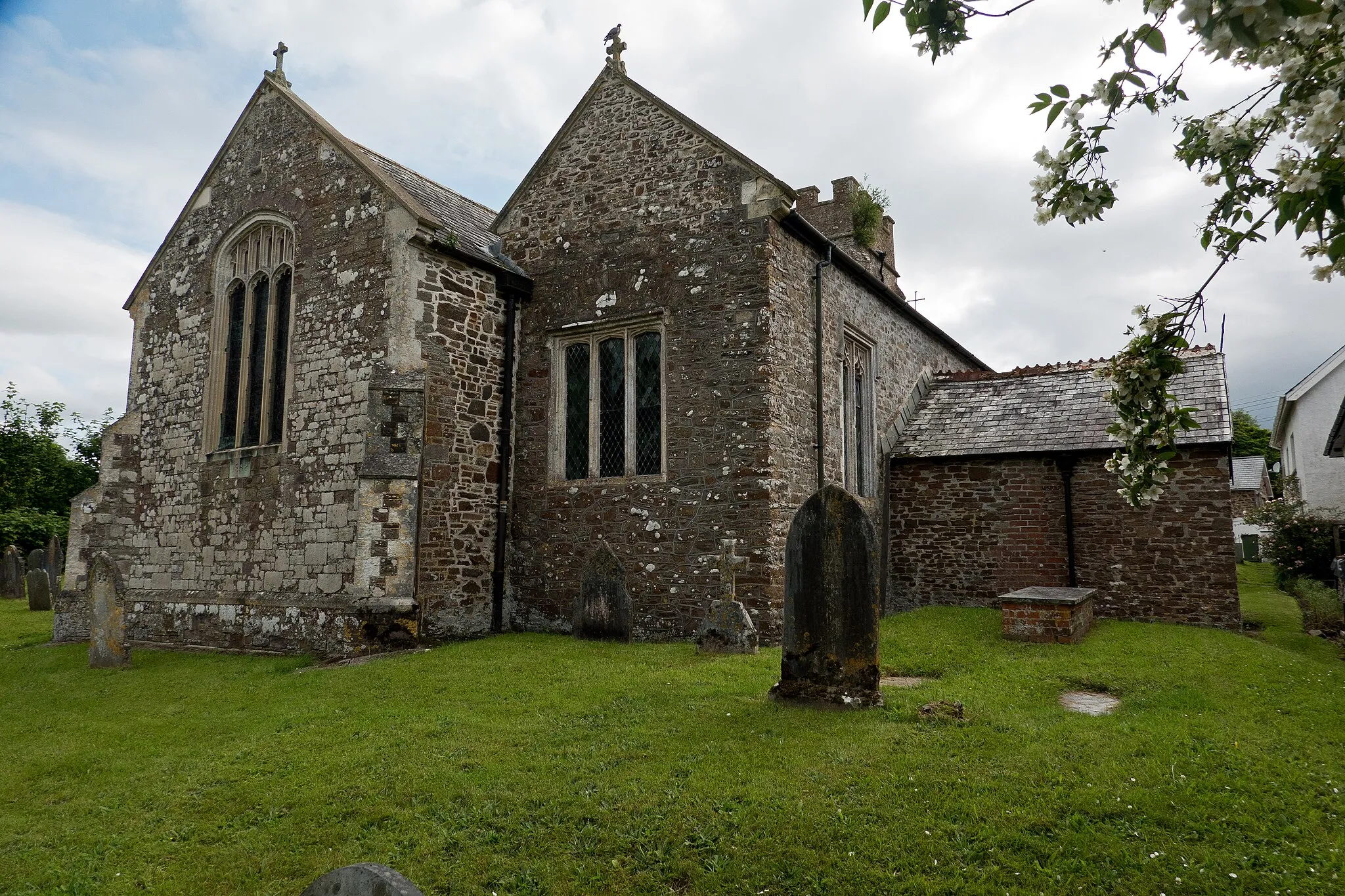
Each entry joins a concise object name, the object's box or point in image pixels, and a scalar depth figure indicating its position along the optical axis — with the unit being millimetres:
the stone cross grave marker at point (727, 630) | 9695
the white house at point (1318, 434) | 23250
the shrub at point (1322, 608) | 12609
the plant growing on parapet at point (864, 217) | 19234
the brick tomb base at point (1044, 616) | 10070
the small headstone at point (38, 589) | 19359
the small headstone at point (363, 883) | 2926
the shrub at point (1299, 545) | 17703
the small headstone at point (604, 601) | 10812
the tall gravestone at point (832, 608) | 6945
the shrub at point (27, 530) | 27156
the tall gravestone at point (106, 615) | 10984
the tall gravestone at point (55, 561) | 22047
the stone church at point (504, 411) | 11109
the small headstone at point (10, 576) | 22500
